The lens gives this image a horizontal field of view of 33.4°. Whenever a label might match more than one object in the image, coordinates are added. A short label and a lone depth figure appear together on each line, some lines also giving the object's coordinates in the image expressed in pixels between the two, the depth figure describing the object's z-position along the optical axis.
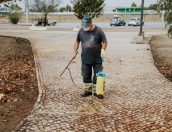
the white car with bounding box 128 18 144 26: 41.54
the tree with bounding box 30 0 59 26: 44.64
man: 6.31
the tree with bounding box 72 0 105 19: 28.62
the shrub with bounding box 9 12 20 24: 40.21
